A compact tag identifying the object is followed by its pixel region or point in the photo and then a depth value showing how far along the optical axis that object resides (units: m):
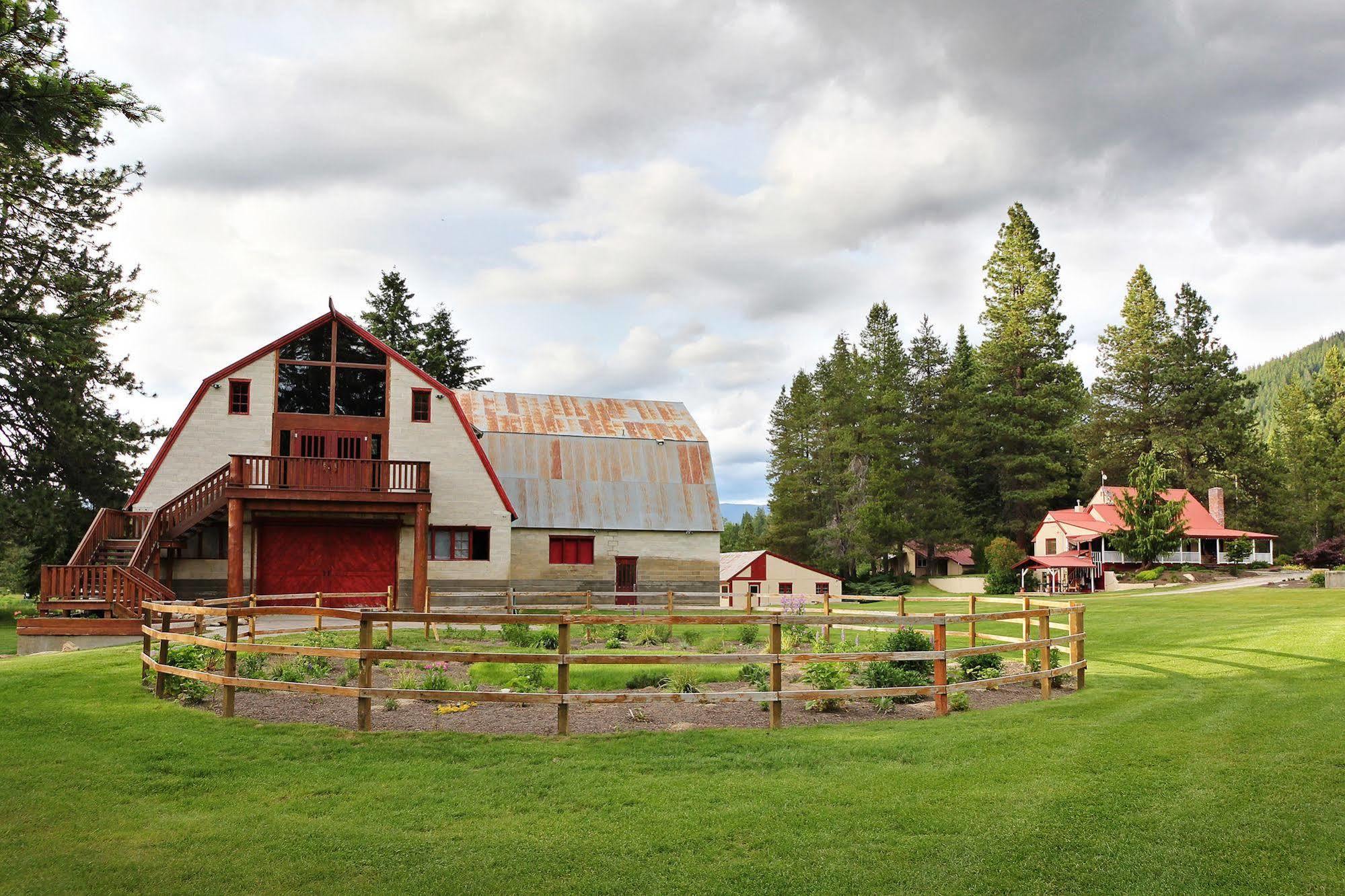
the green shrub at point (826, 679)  11.47
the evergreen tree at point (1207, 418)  61.53
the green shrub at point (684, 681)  11.48
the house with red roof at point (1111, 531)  52.41
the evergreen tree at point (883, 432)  56.53
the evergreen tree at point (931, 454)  59.81
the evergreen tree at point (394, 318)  57.62
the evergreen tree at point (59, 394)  28.85
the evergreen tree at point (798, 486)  67.62
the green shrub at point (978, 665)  13.62
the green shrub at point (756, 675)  12.05
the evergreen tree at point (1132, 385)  64.57
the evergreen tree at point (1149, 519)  47.78
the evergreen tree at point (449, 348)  58.38
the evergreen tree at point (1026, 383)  61.66
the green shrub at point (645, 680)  13.57
